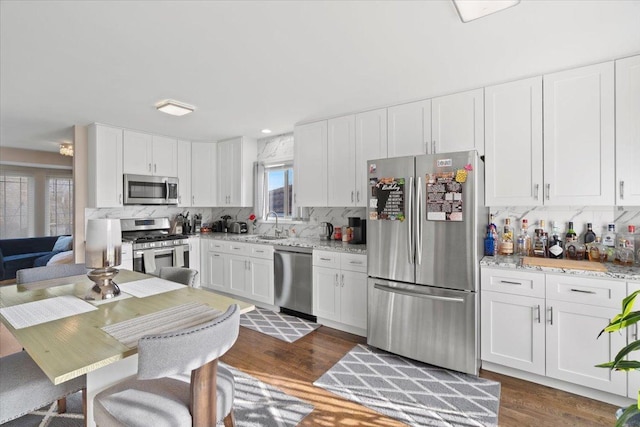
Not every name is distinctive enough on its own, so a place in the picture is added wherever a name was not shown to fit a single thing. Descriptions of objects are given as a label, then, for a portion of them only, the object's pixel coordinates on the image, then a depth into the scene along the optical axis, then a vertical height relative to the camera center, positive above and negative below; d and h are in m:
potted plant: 0.98 -0.47
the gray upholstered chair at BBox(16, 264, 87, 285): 2.13 -0.44
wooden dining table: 1.08 -0.50
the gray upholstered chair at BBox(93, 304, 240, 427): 1.06 -0.76
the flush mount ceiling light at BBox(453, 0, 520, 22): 1.60 +1.07
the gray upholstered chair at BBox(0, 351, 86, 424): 1.32 -0.79
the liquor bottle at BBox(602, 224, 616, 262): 2.45 -0.25
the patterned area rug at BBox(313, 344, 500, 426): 1.97 -1.30
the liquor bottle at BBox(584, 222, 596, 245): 2.54 -0.21
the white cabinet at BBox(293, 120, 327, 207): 3.70 +0.58
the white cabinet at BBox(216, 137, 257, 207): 4.69 +0.63
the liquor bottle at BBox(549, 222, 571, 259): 2.59 -0.31
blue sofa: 5.24 -0.72
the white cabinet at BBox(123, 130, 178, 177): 4.20 +0.82
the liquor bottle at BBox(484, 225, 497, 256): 2.78 -0.31
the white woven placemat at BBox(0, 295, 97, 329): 1.41 -0.49
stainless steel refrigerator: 2.39 -0.37
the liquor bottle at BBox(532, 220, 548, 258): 2.69 -0.31
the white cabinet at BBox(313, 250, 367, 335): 3.11 -0.82
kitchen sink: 4.31 -0.37
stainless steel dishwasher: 3.52 -0.81
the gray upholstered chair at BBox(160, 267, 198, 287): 2.23 -0.47
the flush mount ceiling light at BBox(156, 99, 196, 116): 3.12 +1.08
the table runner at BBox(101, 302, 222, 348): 1.27 -0.50
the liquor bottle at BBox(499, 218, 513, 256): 2.78 -0.27
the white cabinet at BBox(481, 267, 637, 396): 2.05 -0.83
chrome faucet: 4.48 -0.27
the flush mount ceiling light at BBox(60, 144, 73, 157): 4.80 +0.97
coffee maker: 3.52 -0.21
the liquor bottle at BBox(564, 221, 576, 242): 2.61 -0.20
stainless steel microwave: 4.18 +0.31
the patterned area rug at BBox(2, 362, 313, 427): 1.89 -1.29
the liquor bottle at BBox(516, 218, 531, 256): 2.79 -0.30
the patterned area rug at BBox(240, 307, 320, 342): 3.20 -1.26
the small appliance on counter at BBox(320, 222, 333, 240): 3.93 -0.25
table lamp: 1.76 -0.24
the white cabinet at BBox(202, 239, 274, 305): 3.88 -0.78
